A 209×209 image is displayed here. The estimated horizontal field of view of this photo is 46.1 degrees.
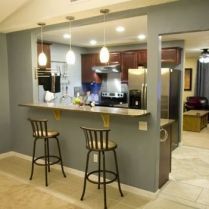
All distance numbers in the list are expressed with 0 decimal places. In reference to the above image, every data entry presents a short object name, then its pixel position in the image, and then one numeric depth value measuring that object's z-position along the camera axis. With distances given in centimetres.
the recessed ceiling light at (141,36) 497
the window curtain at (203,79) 927
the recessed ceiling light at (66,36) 492
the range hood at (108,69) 613
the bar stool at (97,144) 303
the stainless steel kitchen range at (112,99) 638
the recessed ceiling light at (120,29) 419
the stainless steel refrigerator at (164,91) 511
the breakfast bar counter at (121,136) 328
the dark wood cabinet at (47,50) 512
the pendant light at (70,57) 356
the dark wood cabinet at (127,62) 591
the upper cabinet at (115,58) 617
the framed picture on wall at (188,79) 959
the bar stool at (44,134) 368
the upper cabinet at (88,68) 665
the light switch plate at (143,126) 326
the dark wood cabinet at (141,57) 578
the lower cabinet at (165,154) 352
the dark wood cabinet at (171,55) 535
